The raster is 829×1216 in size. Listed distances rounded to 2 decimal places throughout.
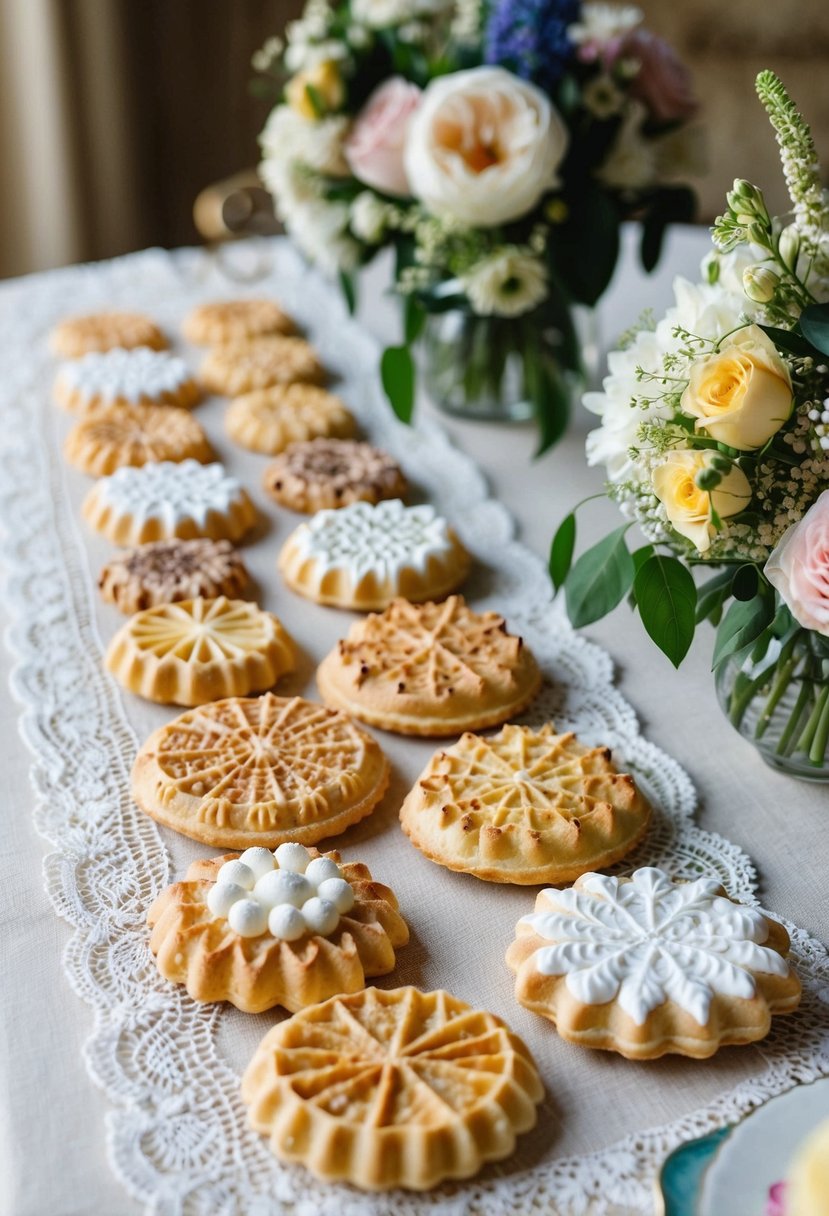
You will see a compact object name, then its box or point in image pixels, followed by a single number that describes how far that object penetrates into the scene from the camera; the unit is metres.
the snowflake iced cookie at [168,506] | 0.69
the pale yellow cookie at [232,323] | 0.85
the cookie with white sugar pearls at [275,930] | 0.47
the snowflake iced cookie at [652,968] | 0.46
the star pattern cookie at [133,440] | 0.74
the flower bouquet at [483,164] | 0.70
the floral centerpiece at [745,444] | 0.48
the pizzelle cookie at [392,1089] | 0.43
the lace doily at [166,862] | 0.43
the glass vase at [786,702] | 0.54
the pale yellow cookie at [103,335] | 0.84
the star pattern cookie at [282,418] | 0.76
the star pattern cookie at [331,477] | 0.71
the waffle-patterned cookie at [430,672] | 0.58
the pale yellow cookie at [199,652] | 0.60
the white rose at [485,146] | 0.68
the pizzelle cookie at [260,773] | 0.53
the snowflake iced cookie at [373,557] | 0.65
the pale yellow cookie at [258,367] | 0.81
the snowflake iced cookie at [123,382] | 0.79
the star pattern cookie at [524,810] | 0.51
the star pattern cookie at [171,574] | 0.65
